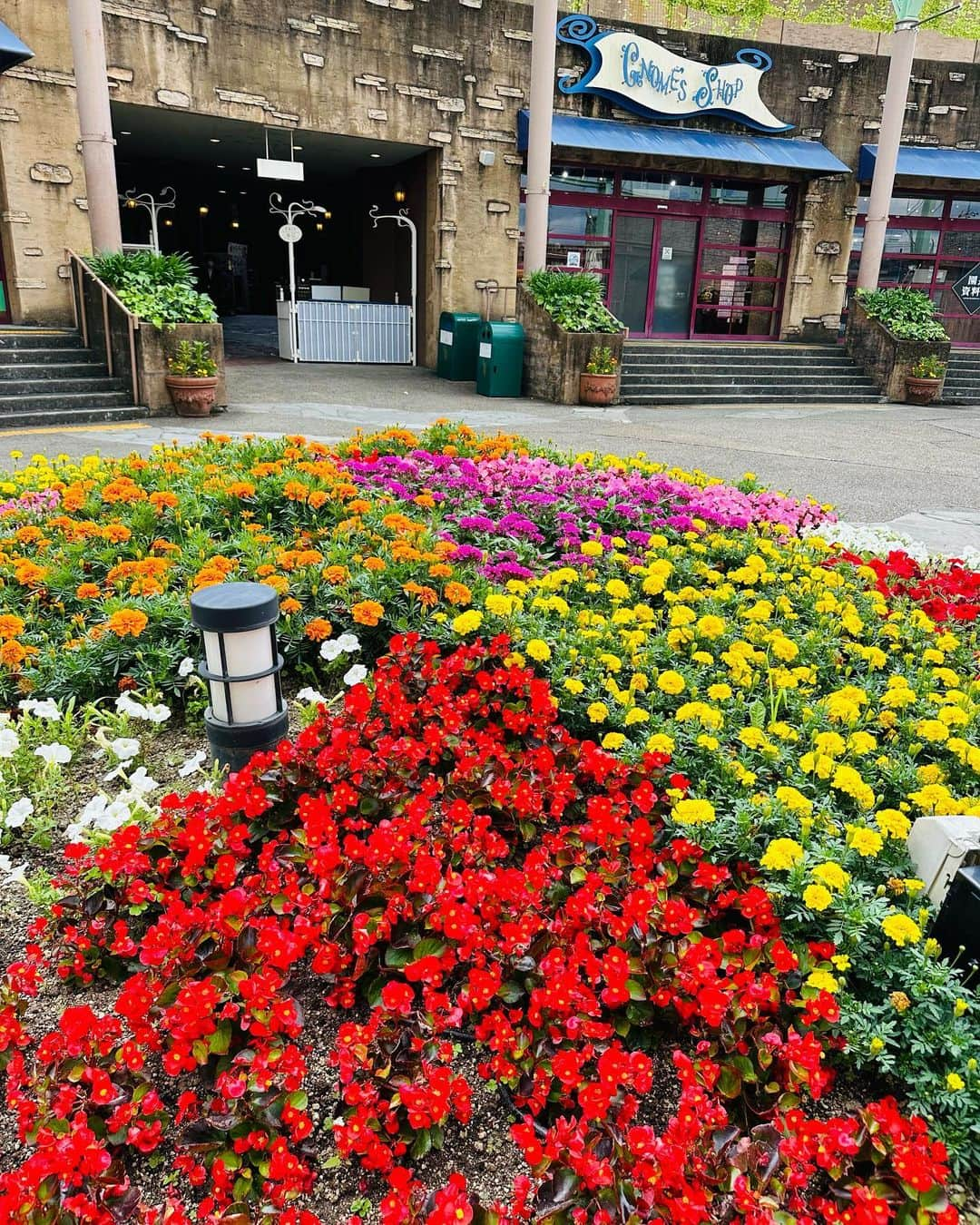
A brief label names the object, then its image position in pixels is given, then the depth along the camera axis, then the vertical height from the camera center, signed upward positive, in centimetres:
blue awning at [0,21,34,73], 906 +240
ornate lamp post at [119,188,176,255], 1511 +158
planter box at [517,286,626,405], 1205 -51
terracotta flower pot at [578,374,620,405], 1207 -98
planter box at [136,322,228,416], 963 -55
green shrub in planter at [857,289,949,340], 1441 +21
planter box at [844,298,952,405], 1424 -43
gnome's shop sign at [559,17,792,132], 1395 +376
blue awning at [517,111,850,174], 1386 +275
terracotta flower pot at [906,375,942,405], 1409 -99
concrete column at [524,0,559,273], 1212 +248
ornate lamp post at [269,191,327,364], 1431 +111
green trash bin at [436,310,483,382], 1359 -53
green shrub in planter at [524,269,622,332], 1219 +20
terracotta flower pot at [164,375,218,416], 964 -98
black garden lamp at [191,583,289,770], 248 -103
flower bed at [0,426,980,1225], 164 -135
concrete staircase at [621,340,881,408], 1339 -85
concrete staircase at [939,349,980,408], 1461 -86
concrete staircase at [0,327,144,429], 930 -93
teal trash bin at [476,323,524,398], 1238 -64
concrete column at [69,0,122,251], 977 +195
